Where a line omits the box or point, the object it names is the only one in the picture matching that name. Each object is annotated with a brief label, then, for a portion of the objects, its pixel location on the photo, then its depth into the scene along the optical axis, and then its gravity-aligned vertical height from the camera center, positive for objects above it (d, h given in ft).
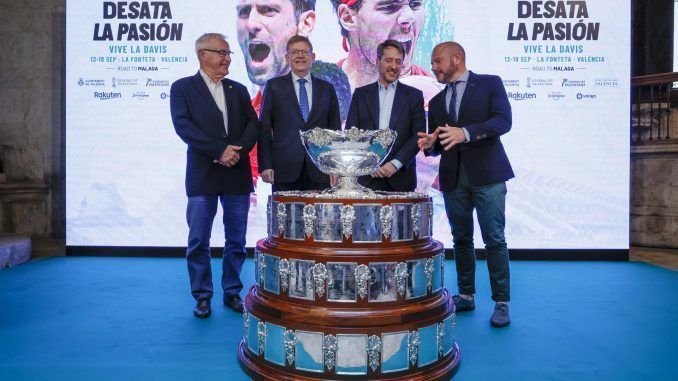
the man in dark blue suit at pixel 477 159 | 8.38 +0.56
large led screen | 15.25 +3.23
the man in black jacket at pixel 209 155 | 8.87 +0.61
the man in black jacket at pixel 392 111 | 9.06 +1.50
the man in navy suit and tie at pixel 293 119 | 9.25 +1.34
